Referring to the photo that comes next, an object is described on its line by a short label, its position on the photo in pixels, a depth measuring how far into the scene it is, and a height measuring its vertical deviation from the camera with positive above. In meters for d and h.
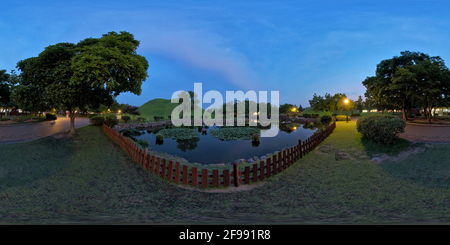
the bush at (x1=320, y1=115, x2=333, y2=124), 27.74 -0.13
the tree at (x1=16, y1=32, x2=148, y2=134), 9.16 +2.66
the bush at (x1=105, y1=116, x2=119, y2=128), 20.56 -0.13
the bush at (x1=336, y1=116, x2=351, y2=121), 25.67 +0.01
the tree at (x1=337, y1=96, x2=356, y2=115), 38.41 +3.03
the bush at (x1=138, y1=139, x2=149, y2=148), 13.42 -1.78
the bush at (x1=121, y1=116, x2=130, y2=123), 30.03 +0.12
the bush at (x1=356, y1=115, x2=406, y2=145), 9.51 -0.54
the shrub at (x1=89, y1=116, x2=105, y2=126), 17.86 -0.11
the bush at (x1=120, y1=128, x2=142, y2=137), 19.90 -1.53
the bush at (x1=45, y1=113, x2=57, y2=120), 27.77 +0.30
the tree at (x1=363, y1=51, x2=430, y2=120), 19.54 +4.10
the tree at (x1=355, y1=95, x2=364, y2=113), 62.46 +4.38
